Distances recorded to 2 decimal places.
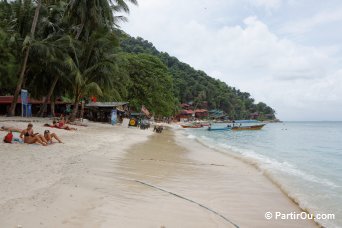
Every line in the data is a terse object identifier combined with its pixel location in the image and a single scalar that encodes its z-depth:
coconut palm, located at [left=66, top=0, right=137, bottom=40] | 23.89
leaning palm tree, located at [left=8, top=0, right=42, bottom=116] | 21.08
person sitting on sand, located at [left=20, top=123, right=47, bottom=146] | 10.74
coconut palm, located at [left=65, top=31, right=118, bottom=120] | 24.80
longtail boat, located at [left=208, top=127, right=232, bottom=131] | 44.97
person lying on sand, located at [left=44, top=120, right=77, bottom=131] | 17.90
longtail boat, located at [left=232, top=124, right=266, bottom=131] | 48.12
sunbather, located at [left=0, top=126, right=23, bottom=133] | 13.12
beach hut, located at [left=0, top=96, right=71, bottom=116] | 32.06
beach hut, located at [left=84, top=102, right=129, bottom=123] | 32.09
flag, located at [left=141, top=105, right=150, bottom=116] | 41.15
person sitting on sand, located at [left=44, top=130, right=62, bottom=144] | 11.35
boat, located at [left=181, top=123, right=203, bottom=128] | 58.04
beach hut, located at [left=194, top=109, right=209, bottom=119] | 99.47
